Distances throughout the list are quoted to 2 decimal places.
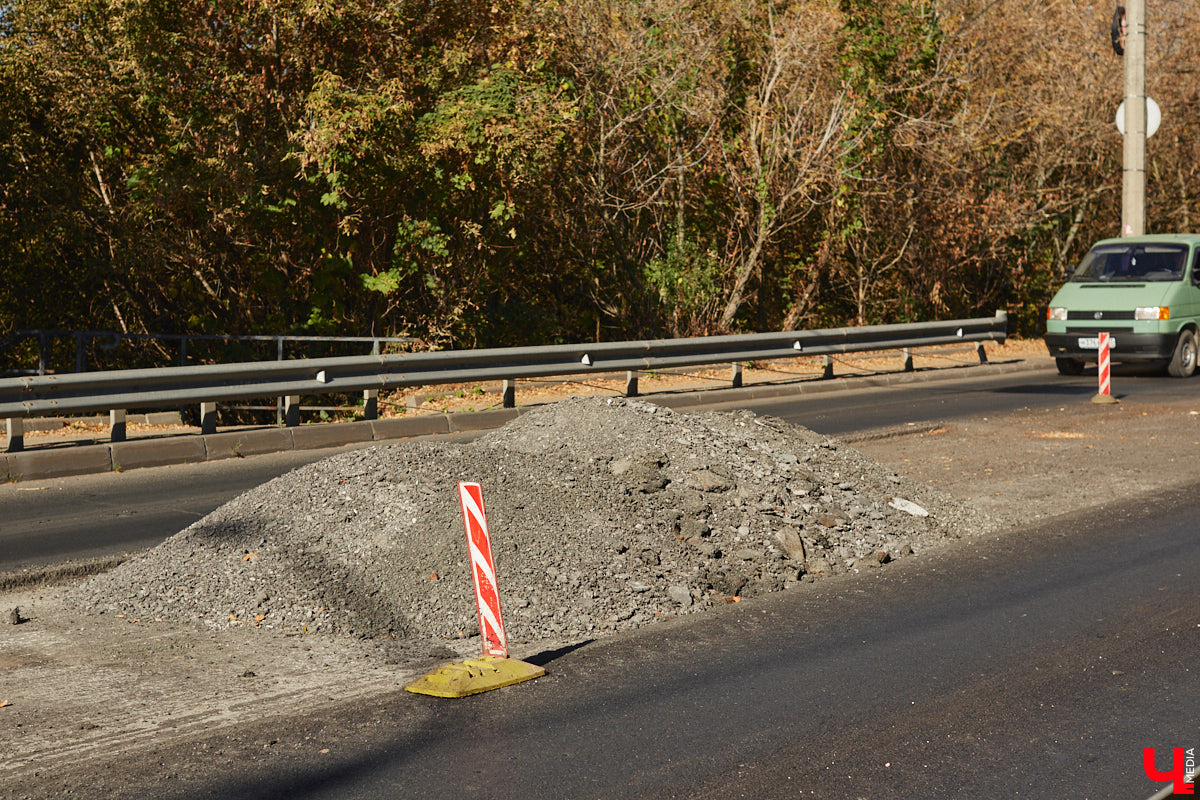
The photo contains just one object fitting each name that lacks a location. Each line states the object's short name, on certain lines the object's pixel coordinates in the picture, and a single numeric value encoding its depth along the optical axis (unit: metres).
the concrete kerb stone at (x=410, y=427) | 13.36
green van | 18.31
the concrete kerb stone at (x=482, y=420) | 14.20
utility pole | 22.25
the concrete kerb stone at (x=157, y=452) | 11.41
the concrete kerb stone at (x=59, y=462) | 10.77
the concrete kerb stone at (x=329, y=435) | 12.71
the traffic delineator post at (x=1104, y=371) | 15.17
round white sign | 22.75
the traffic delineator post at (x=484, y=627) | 5.20
